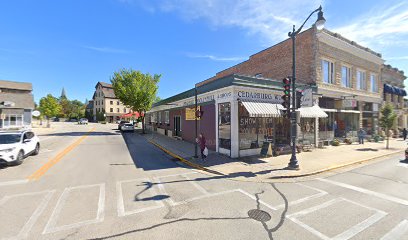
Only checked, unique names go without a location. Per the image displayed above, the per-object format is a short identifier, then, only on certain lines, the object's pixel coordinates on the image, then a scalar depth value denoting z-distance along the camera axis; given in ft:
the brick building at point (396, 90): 77.92
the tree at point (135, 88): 85.10
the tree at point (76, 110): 260.33
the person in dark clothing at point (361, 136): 57.57
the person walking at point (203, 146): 35.81
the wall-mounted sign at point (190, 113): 44.40
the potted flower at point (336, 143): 53.36
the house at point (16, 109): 109.70
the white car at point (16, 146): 29.14
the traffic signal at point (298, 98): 31.68
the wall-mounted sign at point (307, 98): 35.83
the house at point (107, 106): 227.61
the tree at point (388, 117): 53.98
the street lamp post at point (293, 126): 30.40
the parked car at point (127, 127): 97.25
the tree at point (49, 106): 150.41
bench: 46.23
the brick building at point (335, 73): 52.06
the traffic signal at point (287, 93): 30.40
